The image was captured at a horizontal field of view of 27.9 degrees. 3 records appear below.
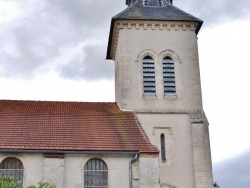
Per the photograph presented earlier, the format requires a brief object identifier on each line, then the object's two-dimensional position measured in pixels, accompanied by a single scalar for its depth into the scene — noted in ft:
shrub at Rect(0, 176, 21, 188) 59.50
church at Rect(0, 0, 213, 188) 80.59
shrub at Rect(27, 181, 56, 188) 62.19
